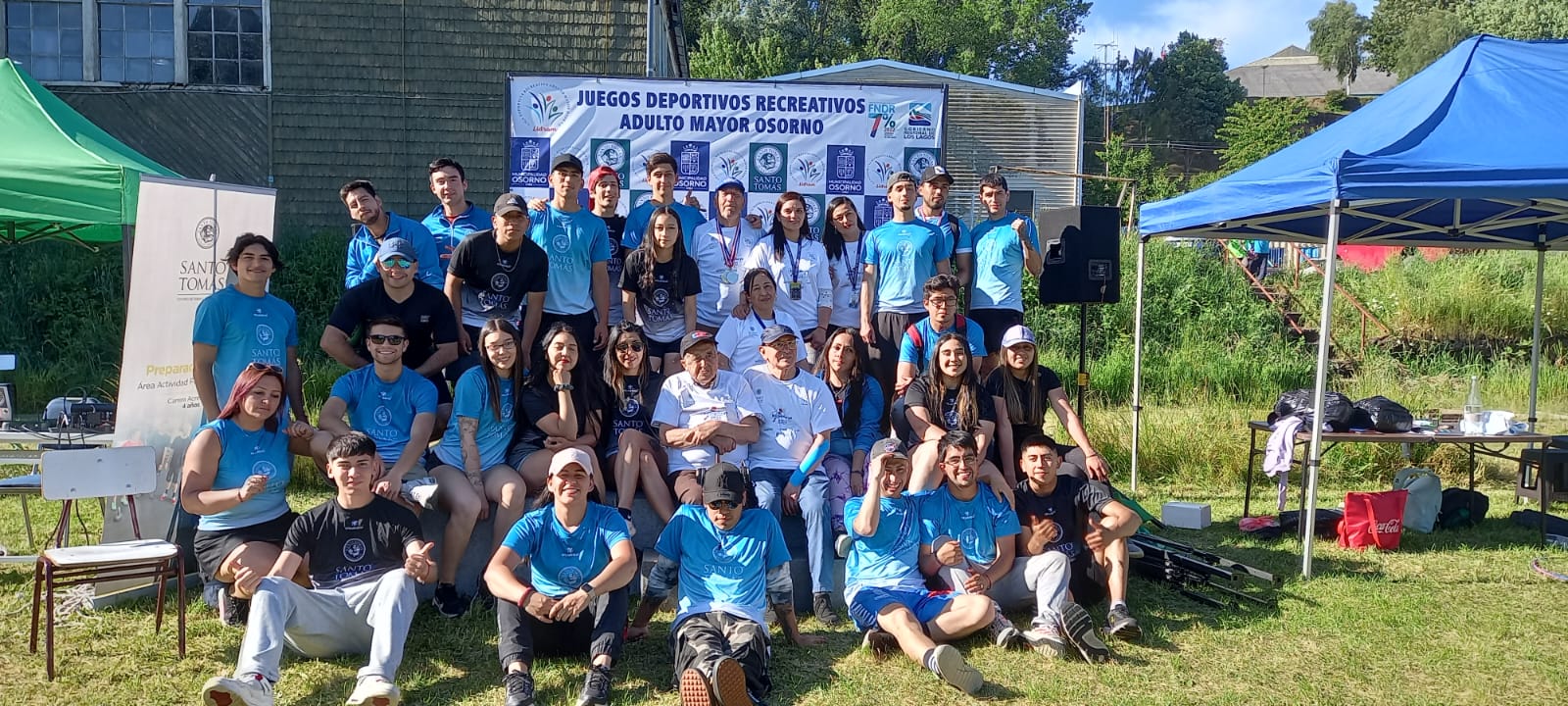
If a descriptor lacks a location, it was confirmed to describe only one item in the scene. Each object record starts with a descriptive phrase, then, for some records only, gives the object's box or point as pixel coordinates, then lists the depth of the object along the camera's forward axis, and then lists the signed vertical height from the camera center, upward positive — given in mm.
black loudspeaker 7312 +304
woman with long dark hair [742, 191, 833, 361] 6250 +179
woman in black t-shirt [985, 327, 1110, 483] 5516 -512
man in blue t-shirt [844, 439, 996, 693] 4492 -1201
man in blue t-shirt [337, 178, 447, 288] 5656 +269
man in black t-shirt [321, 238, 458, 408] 5258 -150
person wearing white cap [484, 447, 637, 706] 4105 -1109
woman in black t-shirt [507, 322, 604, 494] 5055 -563
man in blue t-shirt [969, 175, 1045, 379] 6617 +223
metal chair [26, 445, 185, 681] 4145 -1072
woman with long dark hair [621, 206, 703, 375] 5969 +10
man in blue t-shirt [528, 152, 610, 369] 5973 +187
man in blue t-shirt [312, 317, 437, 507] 4883 -545
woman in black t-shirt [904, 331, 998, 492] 5344 -485
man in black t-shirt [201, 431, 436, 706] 3986 -1109
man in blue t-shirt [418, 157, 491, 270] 5934 +411
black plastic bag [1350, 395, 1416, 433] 6570 -616
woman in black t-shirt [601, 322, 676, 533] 5148 -664
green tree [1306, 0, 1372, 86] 63688 +16124
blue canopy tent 5324 +722
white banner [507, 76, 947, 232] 7727 +1161
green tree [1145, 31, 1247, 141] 48500 +9841
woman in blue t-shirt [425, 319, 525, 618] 4871 -764
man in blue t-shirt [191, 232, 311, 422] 5051 -216
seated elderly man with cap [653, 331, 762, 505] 5145 -580
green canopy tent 6676 +635
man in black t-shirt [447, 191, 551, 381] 5605 +65
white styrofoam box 6918 -1305
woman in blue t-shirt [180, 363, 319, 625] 4461 -837
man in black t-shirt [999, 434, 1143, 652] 4719 -1087
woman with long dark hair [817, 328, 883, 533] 5598 -537
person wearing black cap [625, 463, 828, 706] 4043 -1150
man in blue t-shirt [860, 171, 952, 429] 6355 +165
